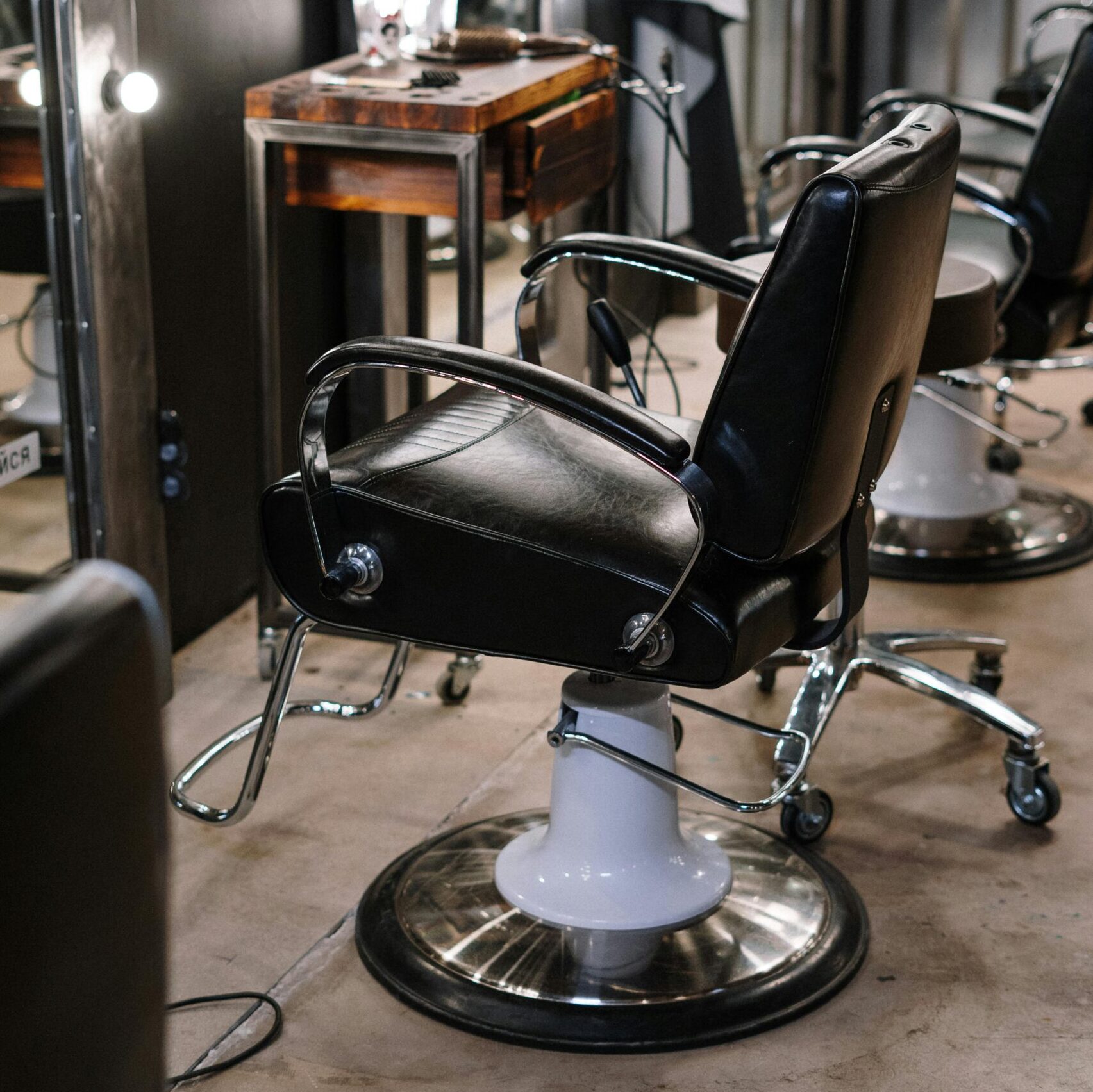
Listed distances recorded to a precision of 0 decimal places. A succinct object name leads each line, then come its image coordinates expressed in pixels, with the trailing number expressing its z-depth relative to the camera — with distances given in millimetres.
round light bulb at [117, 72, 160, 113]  2143
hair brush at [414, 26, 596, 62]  2566
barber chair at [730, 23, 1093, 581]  2643
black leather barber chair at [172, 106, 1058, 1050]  1355
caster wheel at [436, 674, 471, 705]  2422
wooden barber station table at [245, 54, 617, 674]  2217
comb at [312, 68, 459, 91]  2322
